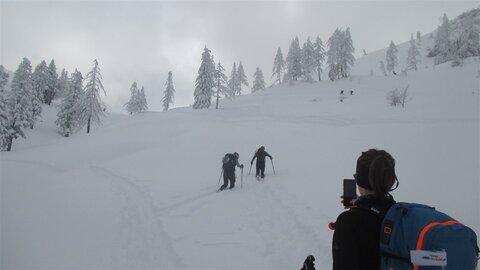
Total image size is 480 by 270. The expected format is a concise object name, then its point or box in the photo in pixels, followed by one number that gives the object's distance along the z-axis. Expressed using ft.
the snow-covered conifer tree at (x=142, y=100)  272.10
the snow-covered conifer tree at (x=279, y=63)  304.30
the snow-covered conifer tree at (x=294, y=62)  260.21
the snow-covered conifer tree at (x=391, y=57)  304.50
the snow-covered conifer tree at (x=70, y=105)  173.17
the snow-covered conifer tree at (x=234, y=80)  300.52
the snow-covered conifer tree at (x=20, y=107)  143.33
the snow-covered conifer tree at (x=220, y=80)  210.38
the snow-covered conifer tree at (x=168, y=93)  268.41
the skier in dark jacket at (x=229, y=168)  48.98
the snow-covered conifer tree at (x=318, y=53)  257.75
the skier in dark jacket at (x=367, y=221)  7.40
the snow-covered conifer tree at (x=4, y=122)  124.36
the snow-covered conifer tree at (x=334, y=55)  245.04
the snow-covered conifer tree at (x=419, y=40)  393.99
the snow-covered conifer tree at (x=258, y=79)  311.47
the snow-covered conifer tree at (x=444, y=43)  238.09
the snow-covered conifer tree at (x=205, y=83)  201.57
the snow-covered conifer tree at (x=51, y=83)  227.40
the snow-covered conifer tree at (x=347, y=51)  242.37
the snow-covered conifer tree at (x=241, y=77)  305.94
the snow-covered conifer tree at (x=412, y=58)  299.58
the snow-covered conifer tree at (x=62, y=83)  259.60
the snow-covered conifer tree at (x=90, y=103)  162.61
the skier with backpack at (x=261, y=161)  54.31
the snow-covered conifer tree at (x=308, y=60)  254.27
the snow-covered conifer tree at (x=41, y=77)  209.08
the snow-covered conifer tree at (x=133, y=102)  271.28
